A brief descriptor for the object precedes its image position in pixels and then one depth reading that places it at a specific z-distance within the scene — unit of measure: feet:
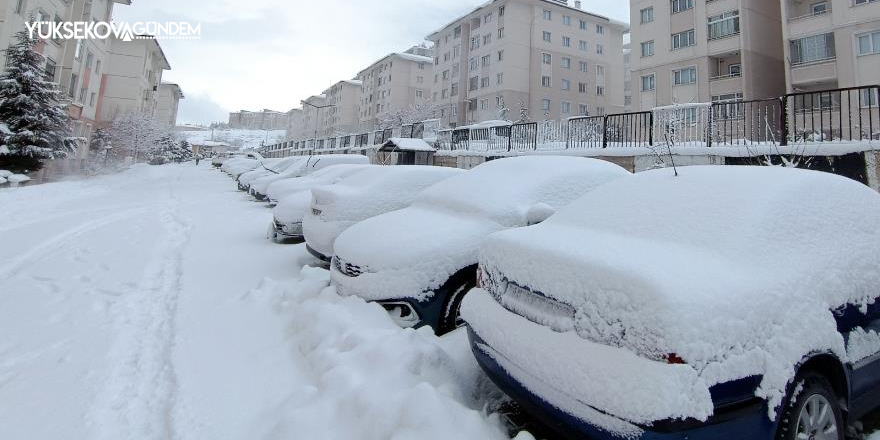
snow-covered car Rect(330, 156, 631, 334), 11.74
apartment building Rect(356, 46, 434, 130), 219.82
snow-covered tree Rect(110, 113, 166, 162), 111.96
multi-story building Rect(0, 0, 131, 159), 67.77
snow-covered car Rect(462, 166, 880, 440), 5.51
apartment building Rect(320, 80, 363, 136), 273.95
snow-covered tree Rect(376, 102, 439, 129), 166.64
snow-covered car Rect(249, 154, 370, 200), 47.61
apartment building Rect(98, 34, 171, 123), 140.15
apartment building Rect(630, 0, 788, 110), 84.69
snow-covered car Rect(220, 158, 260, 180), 81.46
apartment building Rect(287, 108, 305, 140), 378.73
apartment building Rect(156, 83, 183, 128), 236.63
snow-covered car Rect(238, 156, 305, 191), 56.58
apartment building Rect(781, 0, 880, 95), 68.39
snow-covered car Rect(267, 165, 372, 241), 24.75
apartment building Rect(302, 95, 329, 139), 331.88
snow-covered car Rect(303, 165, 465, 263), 18.73
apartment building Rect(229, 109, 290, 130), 585.22
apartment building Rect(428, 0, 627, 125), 149.89
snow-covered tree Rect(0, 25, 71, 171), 56.08
